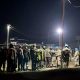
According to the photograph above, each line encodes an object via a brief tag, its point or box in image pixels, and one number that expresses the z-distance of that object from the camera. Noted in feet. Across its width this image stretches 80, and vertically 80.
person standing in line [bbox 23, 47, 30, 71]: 64.08
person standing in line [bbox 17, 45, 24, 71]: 62.13
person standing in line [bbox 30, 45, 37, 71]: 65.62
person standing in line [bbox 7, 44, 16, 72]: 58.85
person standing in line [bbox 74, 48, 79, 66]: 78.23
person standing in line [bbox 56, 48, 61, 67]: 76.43
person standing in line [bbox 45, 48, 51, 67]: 73.62
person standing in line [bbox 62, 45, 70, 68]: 70.85
